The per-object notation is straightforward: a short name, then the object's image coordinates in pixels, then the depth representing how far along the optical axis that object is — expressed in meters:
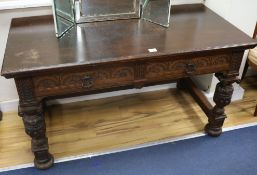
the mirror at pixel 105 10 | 1.59
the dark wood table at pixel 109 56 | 1.31
